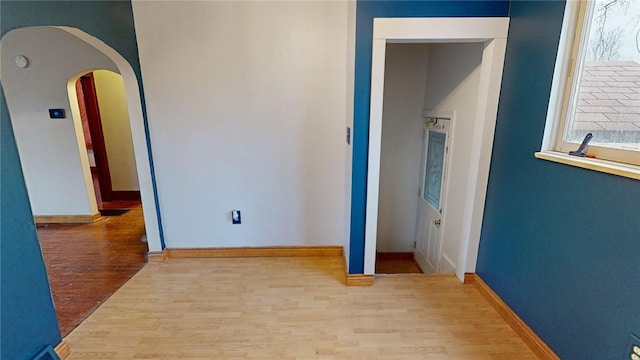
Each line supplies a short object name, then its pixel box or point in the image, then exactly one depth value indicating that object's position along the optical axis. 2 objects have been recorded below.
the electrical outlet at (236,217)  2.91
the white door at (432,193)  3.06
